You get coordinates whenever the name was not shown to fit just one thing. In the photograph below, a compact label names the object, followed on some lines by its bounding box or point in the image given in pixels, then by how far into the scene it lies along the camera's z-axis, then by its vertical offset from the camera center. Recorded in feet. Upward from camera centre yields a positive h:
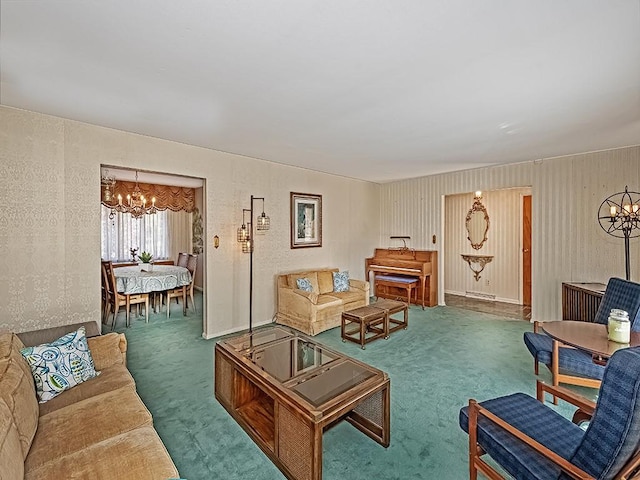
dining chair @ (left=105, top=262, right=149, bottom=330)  15.70 -3.07
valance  20.81 +3.19
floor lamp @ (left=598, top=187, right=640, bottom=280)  13.30 +0.89
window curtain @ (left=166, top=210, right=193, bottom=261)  26.27 +0.61
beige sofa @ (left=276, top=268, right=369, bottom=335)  14.94 -3.21
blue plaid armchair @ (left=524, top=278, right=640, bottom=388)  8.77 -3.43
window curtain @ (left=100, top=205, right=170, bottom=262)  23.59 +0.37
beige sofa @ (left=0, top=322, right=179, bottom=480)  4.62 -3.42
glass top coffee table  5.93 -3.41
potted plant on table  19.46 -1.46
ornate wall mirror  22.66 +1.00
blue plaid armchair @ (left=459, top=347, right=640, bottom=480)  3.92 -3.11
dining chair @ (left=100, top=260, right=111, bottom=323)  15.94 -2.74
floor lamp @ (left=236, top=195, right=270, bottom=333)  14.83 +0.23
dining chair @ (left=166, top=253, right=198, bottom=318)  18.48 -2.99
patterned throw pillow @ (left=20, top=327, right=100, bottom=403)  6.77 -2.84
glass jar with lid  8.04 -2.38
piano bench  19.58 -2.96
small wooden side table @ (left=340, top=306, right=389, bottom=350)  13.17 -4.04
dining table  16.37 -2.18
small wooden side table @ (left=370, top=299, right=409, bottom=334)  14.60 -3.43
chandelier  19.17 +2.21
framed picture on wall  17.93 +1.10
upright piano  20.08 -2.02
